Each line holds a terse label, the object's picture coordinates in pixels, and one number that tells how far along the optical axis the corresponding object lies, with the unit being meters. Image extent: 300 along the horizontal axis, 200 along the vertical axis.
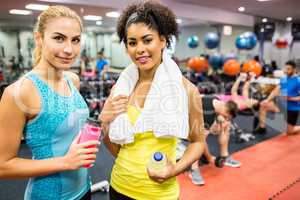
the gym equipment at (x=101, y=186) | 2.83
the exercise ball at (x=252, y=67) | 6.33
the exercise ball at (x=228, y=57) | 8.14
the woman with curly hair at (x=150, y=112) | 1.04
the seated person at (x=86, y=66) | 7.41
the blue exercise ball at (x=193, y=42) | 9.73
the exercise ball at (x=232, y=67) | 6.69
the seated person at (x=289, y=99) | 4.82
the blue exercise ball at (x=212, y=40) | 8.63
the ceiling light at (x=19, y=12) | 6.40
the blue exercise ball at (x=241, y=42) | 7.82
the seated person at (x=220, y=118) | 3.55
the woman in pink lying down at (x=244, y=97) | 4.62
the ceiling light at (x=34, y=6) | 5.44
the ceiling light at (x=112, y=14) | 6.56
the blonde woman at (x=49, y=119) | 0.87
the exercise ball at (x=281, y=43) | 11.52
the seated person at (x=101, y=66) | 6.98
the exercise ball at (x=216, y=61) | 8.34
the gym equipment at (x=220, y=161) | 3.48
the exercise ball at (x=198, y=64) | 7.86
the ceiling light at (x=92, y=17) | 7.32
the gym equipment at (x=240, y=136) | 4.67
